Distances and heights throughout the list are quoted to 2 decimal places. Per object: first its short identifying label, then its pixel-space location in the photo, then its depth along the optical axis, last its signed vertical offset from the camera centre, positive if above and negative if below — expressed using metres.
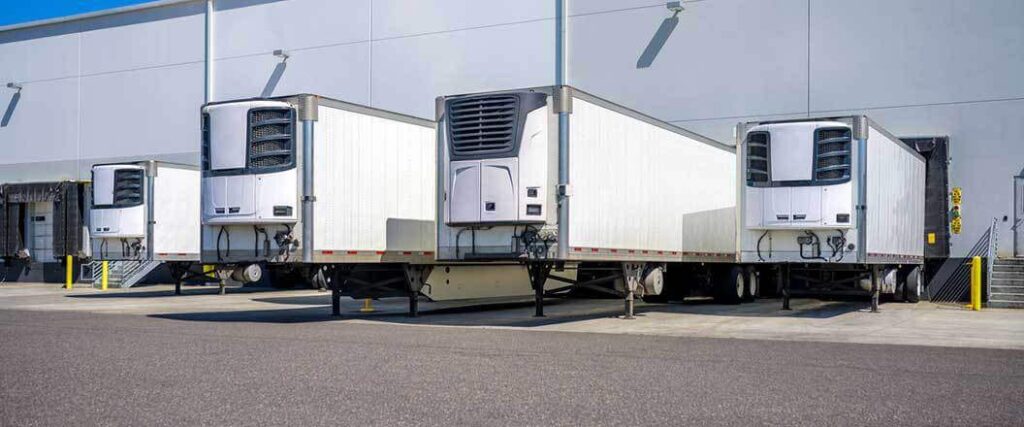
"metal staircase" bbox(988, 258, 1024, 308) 23.33 -1.38
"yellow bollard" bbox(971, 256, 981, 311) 22.47 -1.36
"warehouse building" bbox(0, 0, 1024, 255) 26.14 +4.66
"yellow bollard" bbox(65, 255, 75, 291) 34.44 -1.91
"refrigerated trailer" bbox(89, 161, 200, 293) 27.28 +0.13
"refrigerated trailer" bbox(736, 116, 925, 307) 18.95 +0.56
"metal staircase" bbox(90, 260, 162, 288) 33.81 -1.78
